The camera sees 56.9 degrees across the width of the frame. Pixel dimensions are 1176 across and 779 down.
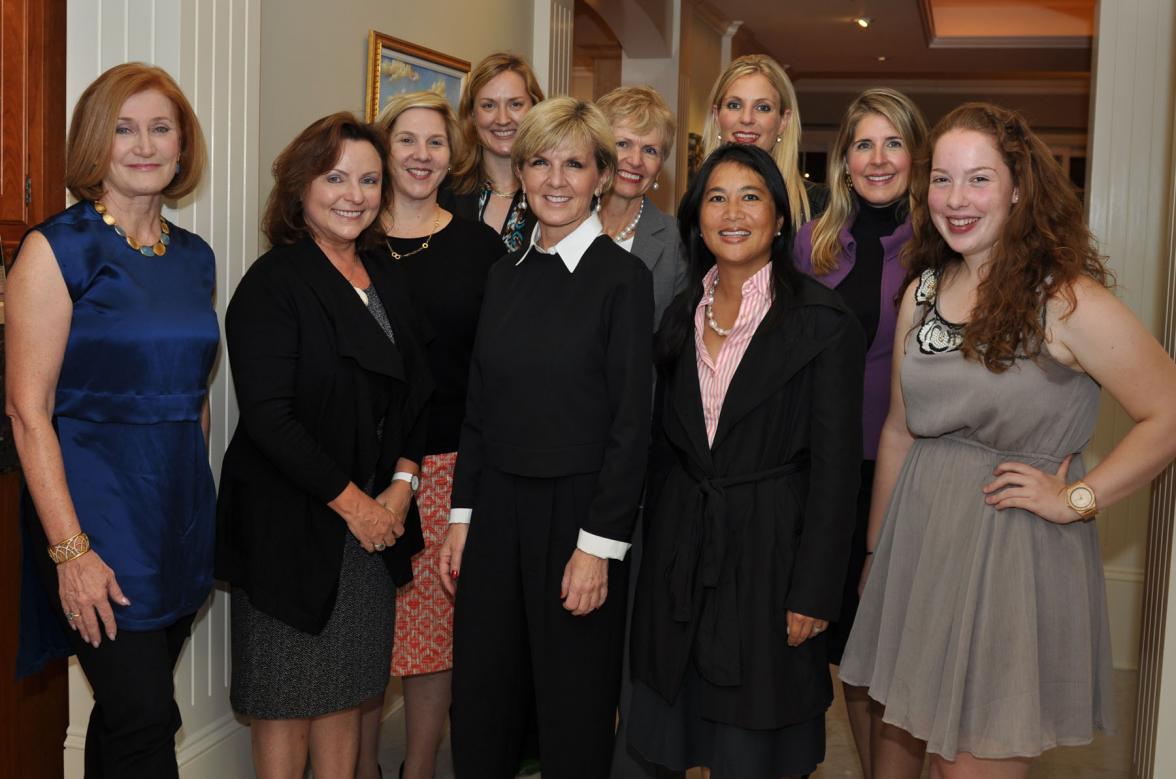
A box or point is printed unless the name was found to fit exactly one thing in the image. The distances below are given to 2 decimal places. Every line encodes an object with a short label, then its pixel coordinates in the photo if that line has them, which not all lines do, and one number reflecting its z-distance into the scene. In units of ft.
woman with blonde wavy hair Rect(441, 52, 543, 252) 11.01
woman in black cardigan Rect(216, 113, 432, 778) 8.19
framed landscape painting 12.48
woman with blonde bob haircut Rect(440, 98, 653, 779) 8.00
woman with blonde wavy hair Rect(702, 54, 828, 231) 10.65
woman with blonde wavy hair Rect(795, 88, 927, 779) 9.35
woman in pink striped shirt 7.49
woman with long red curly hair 7.01
